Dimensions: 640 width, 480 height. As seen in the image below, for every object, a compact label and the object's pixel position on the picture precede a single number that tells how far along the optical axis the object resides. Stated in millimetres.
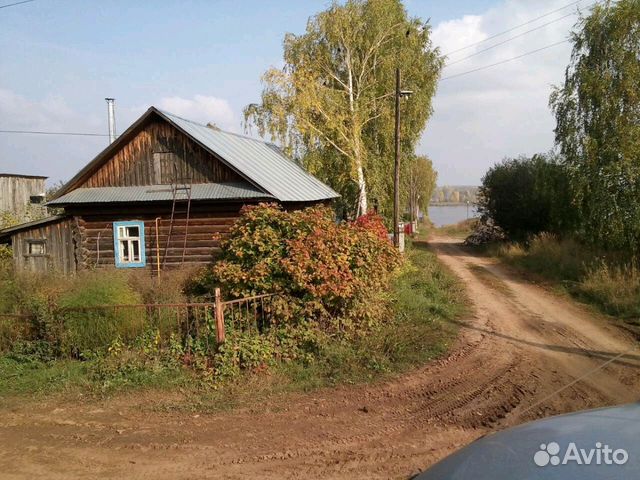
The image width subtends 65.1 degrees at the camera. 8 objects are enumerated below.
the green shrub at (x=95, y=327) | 8367
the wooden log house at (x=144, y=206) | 14555
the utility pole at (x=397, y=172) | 20453
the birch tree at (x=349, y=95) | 23562
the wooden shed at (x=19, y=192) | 24891
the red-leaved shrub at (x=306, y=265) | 8445
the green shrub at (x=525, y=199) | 21359
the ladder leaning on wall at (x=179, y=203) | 14345
